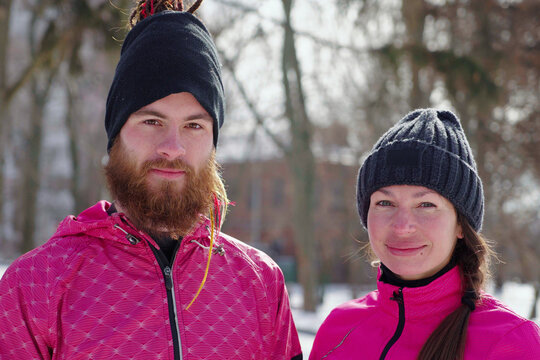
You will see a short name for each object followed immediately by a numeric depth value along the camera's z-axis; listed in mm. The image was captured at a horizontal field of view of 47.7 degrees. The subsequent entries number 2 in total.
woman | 2287
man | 2094
